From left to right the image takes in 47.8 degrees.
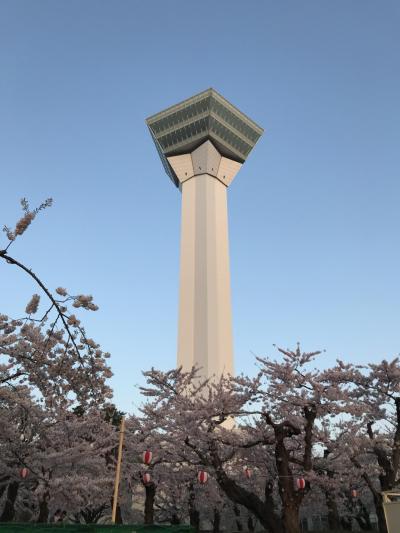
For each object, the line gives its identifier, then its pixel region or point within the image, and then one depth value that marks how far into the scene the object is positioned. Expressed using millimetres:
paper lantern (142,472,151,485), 22589
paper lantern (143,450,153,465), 18719
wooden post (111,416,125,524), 14323
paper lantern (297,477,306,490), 18219
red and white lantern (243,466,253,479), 23164
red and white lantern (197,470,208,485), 20238
